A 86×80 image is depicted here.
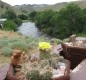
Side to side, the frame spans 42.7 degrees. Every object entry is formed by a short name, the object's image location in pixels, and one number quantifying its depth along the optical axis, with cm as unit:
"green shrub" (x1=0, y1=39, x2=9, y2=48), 438
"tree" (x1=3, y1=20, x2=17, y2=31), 1540
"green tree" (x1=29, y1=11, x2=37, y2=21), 3115
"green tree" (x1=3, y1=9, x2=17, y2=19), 2484
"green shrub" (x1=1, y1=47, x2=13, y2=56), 366
